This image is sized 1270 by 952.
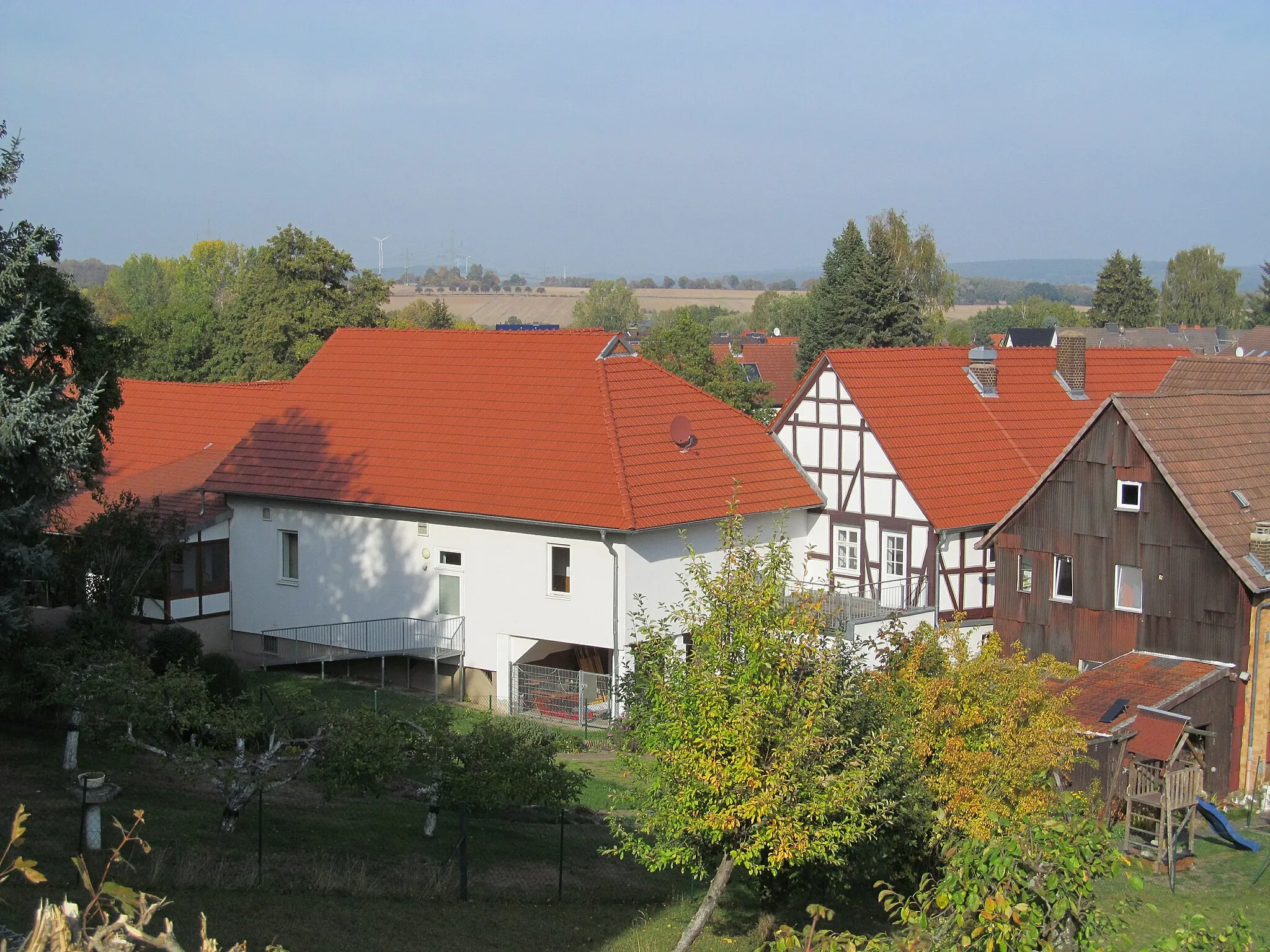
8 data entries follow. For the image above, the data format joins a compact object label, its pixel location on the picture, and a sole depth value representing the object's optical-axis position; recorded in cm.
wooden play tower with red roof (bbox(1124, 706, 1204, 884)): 2186
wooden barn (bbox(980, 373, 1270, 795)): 2577
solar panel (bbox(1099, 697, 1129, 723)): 2339
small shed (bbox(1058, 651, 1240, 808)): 2275
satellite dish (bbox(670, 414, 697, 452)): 3038
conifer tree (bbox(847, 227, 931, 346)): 6200
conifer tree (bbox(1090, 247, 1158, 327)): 11081
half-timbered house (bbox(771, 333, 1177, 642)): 3128
